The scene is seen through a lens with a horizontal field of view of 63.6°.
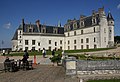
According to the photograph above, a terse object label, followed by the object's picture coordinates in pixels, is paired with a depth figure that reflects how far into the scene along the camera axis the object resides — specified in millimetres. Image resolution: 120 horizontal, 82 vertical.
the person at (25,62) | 9385
